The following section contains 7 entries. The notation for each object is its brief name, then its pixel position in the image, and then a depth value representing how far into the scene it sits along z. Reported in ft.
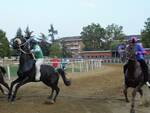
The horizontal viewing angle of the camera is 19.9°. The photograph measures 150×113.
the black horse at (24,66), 48.83
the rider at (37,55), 49.62
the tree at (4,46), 312.50
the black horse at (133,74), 46.42
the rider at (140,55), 47.07
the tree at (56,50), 332.68
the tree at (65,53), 375.16
